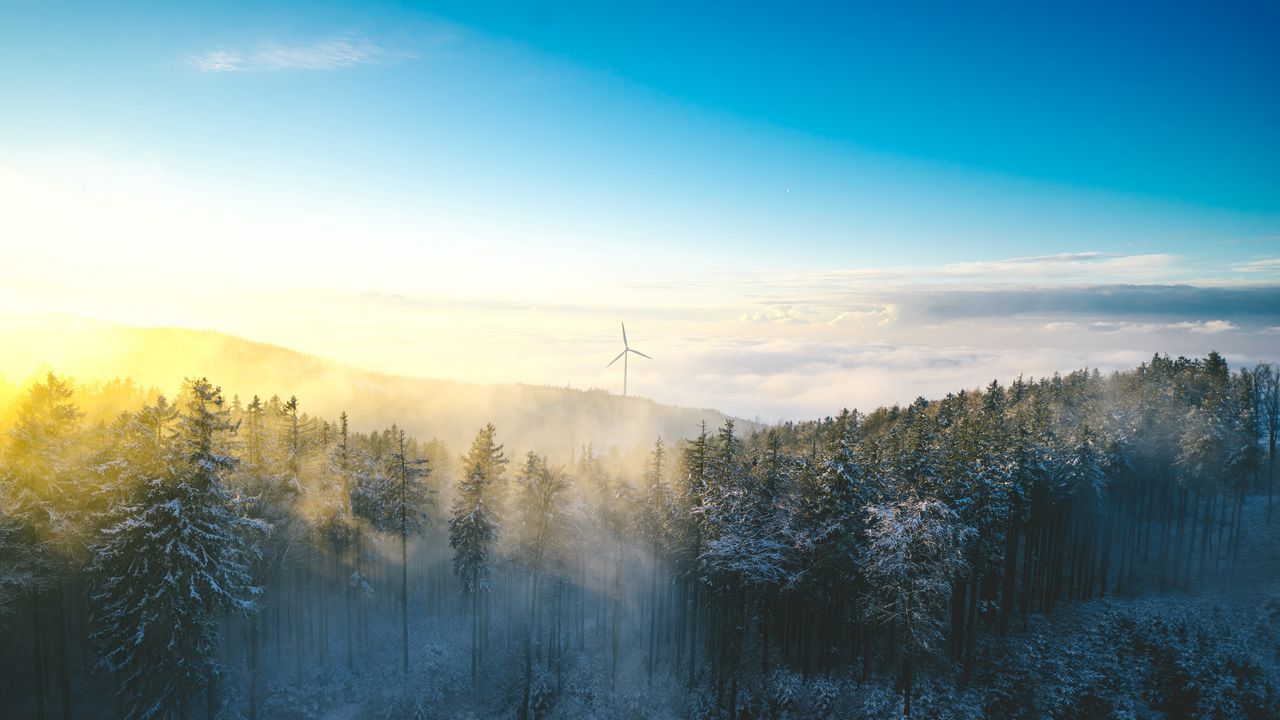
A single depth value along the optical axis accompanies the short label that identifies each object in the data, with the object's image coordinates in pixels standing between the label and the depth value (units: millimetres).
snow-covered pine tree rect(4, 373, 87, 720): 23875
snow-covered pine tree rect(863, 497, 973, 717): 29703
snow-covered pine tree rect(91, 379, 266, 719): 25047
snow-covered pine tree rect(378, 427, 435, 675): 39719
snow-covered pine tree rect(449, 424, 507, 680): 40594
